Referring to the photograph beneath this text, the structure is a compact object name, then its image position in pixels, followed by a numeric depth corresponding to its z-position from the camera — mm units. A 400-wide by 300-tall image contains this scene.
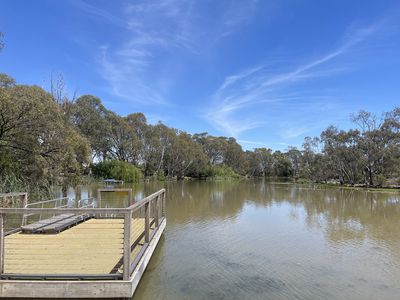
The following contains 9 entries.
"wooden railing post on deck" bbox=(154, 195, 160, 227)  10705
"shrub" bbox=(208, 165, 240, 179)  79000
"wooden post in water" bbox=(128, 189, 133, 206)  12633
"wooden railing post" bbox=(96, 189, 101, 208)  12446
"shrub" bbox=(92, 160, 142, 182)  48712
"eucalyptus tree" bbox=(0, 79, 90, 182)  15874
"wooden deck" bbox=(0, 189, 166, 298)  5289
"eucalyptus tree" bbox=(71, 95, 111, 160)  50547
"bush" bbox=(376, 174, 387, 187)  45938
